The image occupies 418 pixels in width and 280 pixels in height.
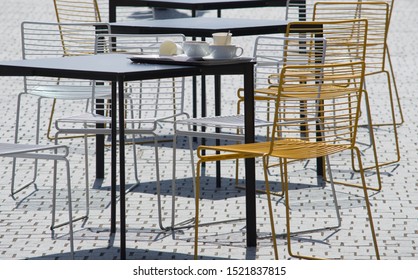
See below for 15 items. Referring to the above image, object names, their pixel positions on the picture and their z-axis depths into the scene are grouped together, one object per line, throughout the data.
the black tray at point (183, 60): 8.53
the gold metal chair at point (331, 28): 10.65
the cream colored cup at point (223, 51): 8.74
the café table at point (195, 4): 12.88
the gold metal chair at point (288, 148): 7.92
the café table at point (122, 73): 8.18
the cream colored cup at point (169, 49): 9.02
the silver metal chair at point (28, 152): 7.98
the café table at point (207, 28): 11.30
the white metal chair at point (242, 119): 9.10
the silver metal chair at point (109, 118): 9.37
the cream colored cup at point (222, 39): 8.79
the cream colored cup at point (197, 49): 8.78
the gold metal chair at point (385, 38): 12.01
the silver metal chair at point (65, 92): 10.77
